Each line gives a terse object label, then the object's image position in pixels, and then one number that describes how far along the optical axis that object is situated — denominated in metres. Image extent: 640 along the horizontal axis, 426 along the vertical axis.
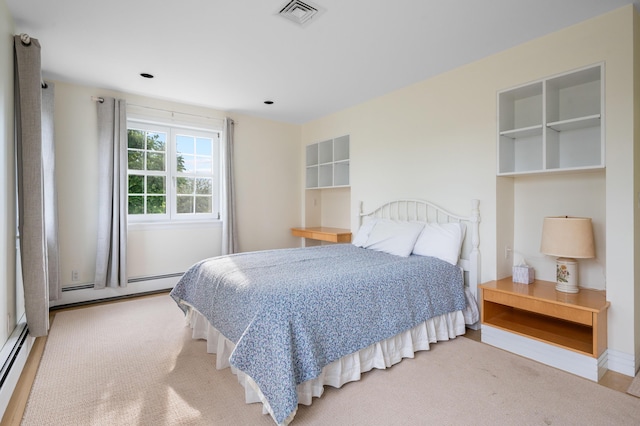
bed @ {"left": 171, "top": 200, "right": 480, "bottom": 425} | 1.68
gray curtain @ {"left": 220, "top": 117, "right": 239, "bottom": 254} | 4.37
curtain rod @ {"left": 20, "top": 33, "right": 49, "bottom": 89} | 2.31
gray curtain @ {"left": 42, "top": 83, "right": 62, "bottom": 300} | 3.19
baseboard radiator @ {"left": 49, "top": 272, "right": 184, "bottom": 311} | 3.50
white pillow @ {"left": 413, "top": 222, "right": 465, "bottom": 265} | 2.80
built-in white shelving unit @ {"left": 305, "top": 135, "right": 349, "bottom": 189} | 4.52
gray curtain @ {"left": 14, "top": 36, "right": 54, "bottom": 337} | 2.37
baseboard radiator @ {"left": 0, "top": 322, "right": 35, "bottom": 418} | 1.73
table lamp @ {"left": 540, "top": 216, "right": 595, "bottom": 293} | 2.22
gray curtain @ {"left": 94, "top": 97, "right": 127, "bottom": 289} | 3.58
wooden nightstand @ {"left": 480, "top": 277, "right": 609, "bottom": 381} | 2.03
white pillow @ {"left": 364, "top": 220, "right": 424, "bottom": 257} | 3.01
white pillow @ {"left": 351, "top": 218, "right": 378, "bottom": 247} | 3.52
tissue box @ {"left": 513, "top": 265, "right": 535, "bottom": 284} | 2.62
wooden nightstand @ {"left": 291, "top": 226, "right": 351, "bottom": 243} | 4.16
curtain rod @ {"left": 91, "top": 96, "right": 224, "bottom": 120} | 3.58
